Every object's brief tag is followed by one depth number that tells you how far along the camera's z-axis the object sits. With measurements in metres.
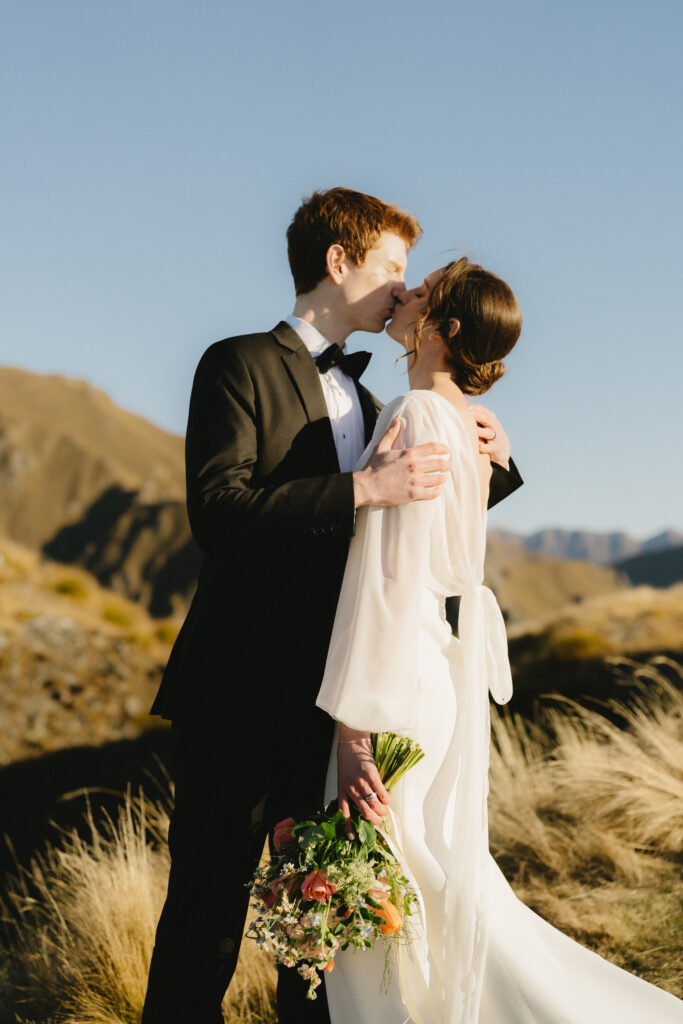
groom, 2.20
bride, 2.00
